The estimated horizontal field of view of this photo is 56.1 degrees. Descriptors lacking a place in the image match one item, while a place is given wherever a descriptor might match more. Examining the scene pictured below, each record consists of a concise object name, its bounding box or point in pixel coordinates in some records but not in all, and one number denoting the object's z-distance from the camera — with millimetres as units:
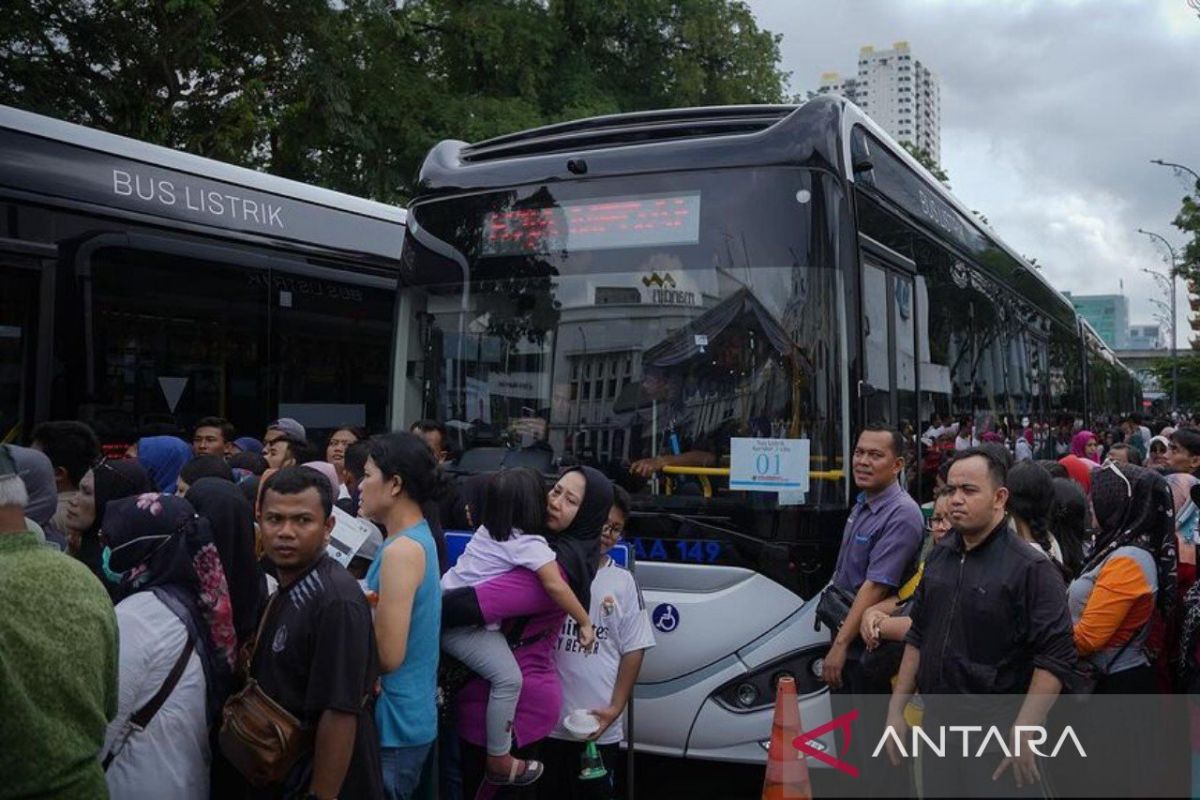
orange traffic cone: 4605
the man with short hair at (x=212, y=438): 7574
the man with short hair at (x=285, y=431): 6875
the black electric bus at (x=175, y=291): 7461
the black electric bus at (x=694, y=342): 5359
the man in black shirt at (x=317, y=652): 3176
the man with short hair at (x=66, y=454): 4941
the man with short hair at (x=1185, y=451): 7664
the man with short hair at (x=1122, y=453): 8734
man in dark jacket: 3566
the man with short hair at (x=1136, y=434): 17683
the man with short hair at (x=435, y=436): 6039
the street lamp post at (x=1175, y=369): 45494
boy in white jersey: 4555
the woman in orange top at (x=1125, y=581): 4363
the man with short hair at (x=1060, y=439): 13836
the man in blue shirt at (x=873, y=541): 4902
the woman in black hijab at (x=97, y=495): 4531
